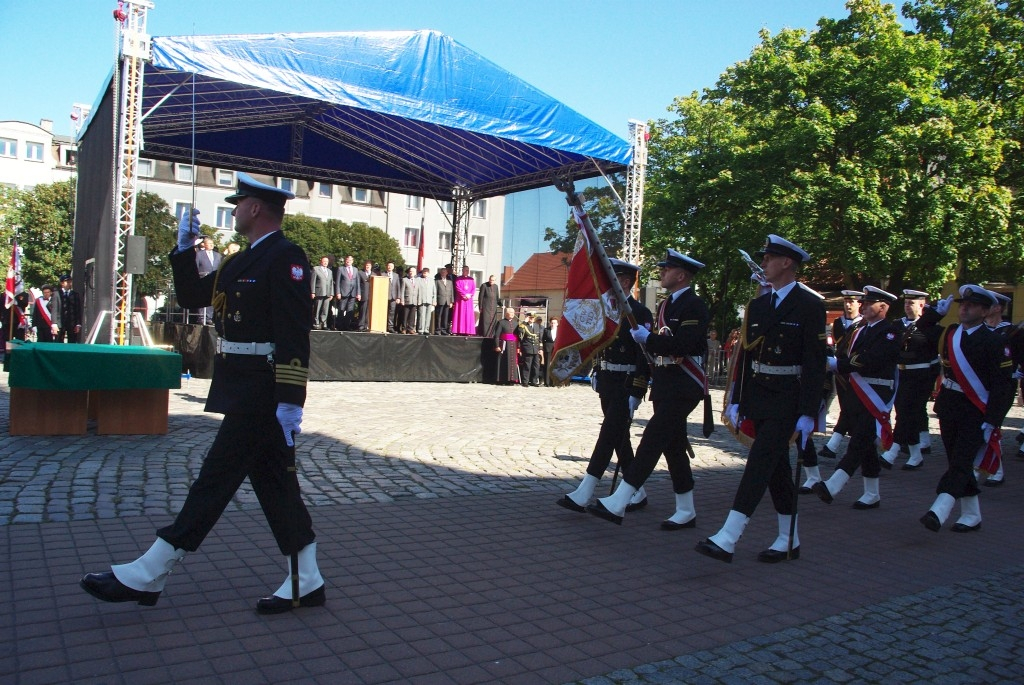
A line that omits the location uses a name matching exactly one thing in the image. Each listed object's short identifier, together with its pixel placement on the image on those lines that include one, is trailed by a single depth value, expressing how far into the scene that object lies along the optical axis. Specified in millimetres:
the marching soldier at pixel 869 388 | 7656
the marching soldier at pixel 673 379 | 6008
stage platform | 16984
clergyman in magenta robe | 20766
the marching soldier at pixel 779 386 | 5496
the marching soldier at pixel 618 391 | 6609
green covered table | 8414
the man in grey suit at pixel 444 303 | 20391
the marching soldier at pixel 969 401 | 6965
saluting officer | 4059
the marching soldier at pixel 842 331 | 9773
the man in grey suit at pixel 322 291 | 18562
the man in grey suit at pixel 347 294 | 19000
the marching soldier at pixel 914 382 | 9977
